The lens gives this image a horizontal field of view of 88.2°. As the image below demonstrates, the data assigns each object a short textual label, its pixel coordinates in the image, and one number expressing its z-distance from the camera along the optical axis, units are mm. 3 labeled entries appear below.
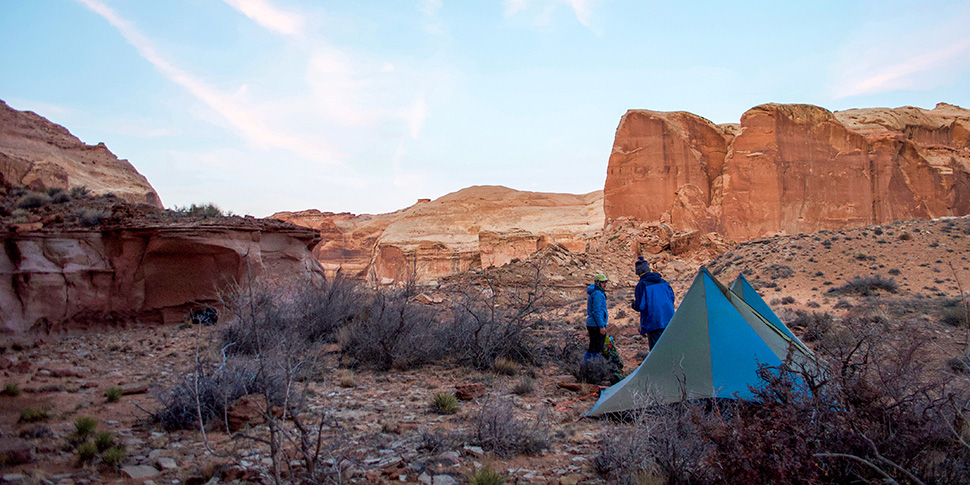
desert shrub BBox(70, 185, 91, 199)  12594
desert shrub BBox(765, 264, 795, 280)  18469
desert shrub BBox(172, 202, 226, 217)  13665
